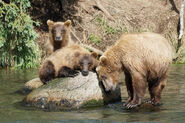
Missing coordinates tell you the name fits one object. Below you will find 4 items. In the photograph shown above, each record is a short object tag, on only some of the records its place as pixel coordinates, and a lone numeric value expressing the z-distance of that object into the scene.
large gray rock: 19.14
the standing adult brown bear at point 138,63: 17.97
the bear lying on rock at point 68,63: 19.89
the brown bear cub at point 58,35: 25.18
